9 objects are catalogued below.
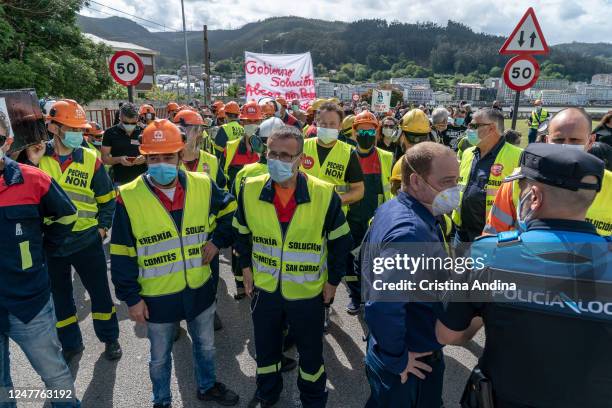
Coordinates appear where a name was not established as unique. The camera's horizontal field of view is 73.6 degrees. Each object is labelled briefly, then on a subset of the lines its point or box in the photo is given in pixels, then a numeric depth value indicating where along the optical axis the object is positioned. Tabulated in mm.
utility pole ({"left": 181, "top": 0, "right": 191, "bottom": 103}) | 24378
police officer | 1434
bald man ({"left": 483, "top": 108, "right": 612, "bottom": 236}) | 2910
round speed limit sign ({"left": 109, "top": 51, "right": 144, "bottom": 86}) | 6258
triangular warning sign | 5527
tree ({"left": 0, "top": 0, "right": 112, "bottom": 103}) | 13578
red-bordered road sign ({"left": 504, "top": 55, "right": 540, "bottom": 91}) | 5688
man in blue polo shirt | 1947
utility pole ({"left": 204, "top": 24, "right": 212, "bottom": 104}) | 26522
